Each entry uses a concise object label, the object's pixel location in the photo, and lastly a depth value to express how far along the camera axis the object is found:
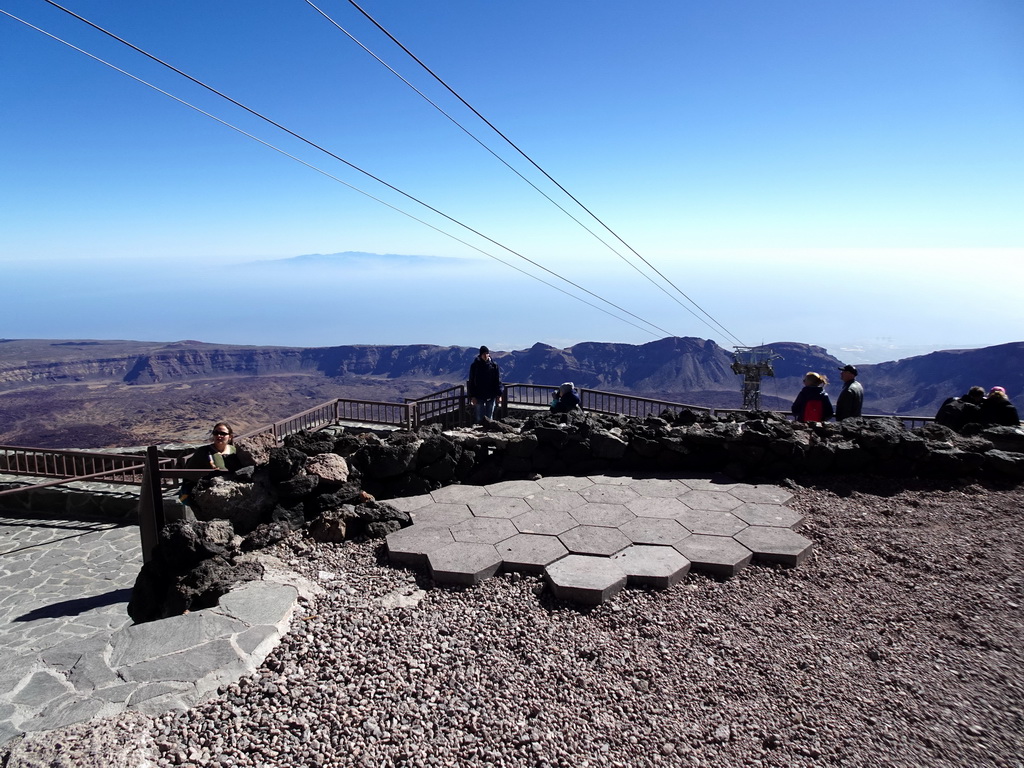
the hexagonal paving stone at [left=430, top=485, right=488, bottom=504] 5.82
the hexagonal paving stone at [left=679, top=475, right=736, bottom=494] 6.14
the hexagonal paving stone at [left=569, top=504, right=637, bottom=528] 5.23
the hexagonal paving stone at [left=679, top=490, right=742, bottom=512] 5.63
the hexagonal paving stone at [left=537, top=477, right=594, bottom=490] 6.19
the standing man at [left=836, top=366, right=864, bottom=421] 8.77
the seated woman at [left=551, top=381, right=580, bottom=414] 10.45
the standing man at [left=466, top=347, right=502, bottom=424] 12.09
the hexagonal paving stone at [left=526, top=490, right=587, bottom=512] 5.60
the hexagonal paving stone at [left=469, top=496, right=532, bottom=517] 5.46
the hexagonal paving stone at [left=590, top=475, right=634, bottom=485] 6.29
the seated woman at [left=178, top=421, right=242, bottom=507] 5.69
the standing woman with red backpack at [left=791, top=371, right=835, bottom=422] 8.79
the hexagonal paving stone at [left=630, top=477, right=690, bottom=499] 5.97
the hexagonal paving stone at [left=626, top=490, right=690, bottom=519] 5.43
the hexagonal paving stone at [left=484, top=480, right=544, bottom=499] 6.02
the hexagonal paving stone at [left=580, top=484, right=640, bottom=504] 5.79
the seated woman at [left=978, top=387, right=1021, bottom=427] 7.88
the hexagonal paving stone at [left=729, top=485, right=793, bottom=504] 5.79
